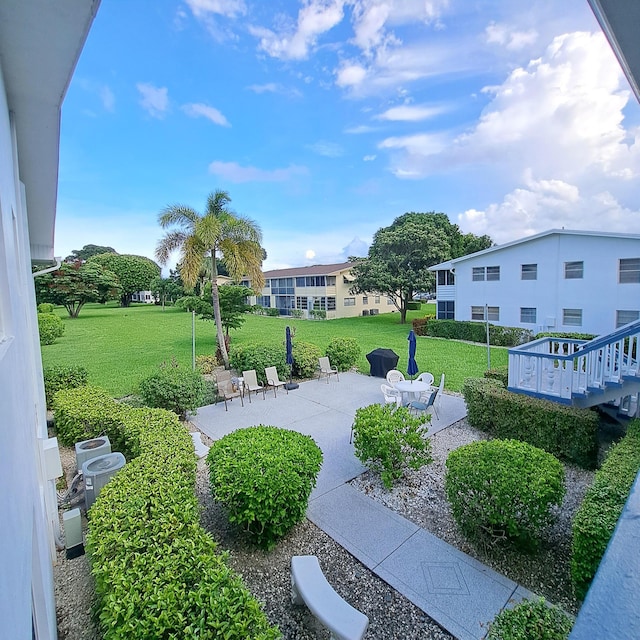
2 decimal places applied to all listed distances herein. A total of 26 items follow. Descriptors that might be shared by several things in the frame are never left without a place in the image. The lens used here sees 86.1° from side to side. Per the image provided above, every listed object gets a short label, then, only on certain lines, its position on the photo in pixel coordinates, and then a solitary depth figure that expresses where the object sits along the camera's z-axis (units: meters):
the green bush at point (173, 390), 8.34
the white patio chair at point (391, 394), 9.02
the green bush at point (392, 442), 5.46
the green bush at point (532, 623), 2.21
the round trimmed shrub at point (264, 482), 4.04
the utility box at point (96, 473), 4.95
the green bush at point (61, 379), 9.12
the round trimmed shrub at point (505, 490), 3.93
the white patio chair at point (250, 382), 10.08
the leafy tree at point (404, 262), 26.97
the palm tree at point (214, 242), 12.84
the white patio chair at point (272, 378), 10.46
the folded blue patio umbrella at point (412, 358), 9.74
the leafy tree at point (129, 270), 51.03
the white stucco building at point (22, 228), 1.12
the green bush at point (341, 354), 13.10
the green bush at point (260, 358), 11.23
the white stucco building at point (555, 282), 15.98
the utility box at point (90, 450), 5.79
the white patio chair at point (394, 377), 9.74
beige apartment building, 35.50
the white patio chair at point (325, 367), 11.84
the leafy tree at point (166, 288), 48.50
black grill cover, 12.16
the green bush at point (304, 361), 12.20
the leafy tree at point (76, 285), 33.91
